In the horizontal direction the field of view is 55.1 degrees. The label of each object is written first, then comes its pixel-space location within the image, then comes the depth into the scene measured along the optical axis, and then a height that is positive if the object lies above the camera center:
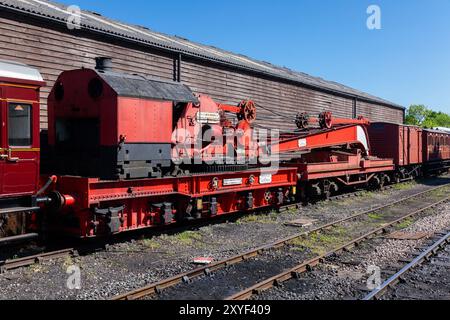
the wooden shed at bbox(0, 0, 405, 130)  11.46 +3.40
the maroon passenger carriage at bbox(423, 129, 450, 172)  26.31 +0.28
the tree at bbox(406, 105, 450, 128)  99.55 +9.05
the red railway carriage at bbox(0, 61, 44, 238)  6.91 +0.18
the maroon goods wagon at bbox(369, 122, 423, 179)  22.08 +0.53
